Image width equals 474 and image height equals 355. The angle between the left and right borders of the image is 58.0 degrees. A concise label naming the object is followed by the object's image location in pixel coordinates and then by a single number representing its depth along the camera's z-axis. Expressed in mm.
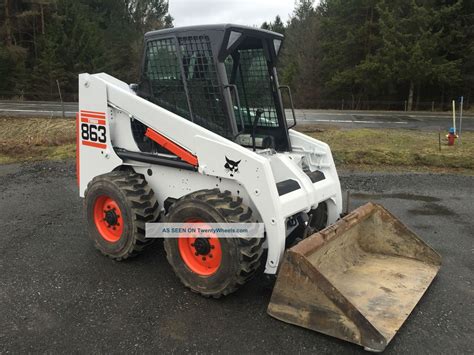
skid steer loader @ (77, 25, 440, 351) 3424
